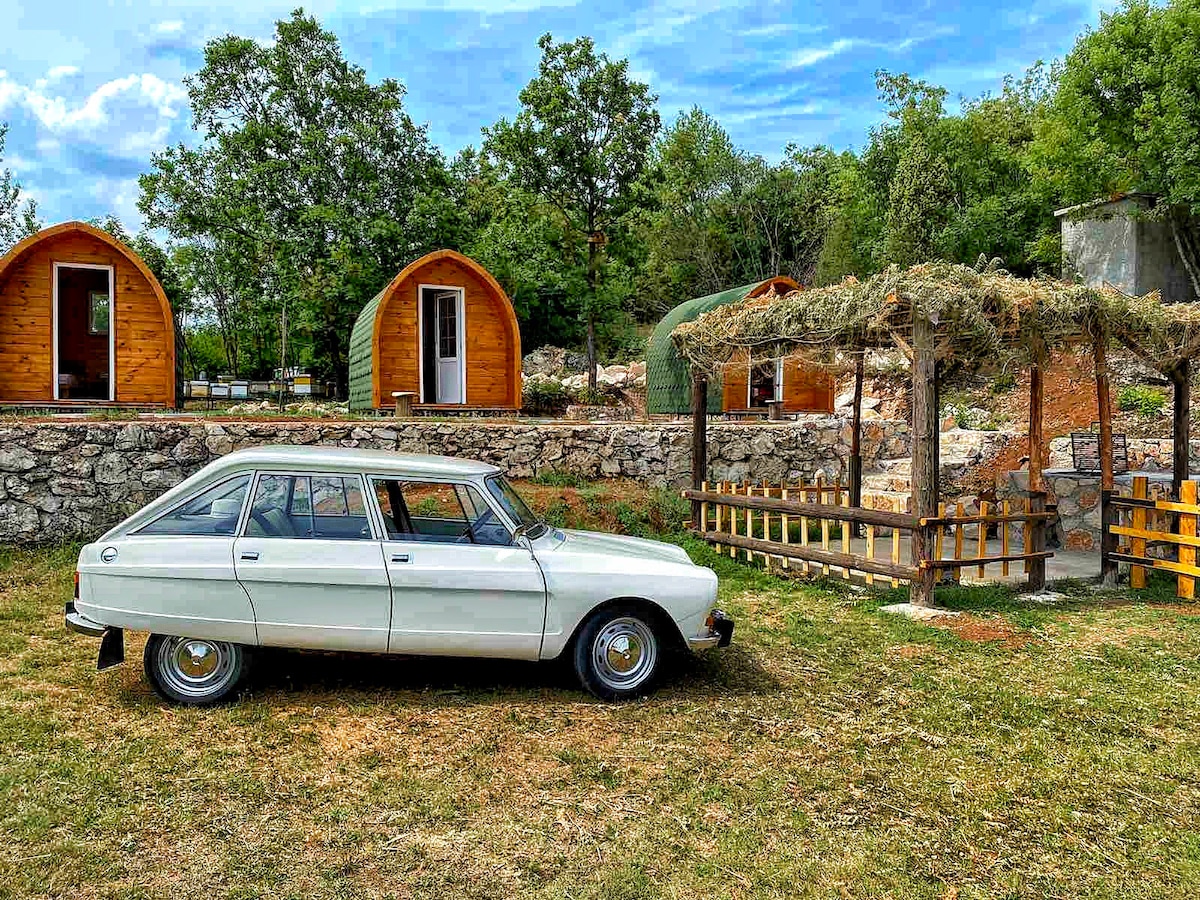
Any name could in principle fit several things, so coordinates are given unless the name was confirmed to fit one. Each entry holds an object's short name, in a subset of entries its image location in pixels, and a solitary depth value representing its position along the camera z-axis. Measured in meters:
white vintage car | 5.27
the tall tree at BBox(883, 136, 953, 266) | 27.22
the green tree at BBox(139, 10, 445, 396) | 23.75
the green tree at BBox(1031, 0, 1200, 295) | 19.34
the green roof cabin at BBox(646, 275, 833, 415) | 19.06
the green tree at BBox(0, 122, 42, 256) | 34.81
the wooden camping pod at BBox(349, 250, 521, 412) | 16.98
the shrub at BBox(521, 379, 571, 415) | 23.98
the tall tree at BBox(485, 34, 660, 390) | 22.67
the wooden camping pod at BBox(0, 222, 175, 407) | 14.56
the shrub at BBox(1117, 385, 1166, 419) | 17.12
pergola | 7.86
